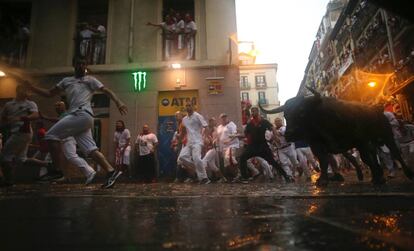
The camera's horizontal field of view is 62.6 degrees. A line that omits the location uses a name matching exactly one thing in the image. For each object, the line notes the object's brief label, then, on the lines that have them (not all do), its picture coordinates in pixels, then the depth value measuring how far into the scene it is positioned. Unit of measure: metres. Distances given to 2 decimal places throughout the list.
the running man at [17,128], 6.68
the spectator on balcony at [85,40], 15.03
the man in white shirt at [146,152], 11.51
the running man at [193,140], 9.07
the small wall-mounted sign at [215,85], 13.78
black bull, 5.56
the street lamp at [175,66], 14.02
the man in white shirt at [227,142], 10.12
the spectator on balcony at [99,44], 15.09
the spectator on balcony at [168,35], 14.81
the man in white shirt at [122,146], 11.97
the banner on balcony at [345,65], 29.08
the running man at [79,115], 5.24
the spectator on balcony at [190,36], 14.80
